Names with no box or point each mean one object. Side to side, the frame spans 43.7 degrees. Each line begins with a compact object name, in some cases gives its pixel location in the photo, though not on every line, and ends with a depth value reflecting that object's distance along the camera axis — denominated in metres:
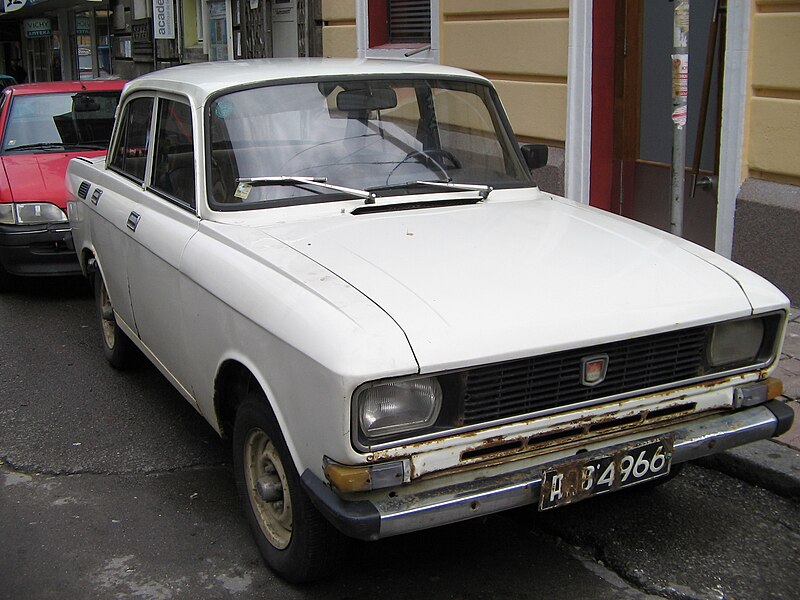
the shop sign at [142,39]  19.64
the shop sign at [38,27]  27.29
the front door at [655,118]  7.48
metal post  4.99
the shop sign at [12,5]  24.74
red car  7.68
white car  3.02
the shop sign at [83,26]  24.14
